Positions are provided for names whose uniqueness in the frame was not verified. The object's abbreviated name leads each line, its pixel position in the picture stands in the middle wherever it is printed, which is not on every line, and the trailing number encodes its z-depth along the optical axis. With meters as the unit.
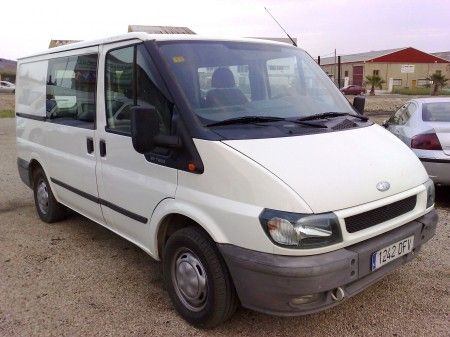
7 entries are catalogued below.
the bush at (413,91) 46.92
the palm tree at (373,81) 50.06
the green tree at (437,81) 46.06
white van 2.78
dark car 46.14
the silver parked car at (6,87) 46.71
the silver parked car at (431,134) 5.70
